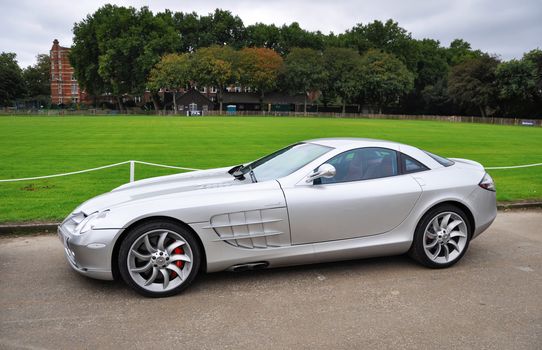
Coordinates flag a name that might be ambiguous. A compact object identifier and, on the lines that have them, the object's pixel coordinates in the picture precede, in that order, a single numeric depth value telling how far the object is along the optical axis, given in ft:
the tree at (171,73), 241.76
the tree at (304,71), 264.52
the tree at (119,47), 250.37
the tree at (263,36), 314.82
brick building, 371.76
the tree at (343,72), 265.95
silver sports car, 13.85
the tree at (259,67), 260.62
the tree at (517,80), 207.92
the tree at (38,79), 395.75
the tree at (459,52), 315.37
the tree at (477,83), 224.74
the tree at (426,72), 283.98
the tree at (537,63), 207.74
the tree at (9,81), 320.70
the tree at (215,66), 247.50
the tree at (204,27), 309.63
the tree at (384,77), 262.47
